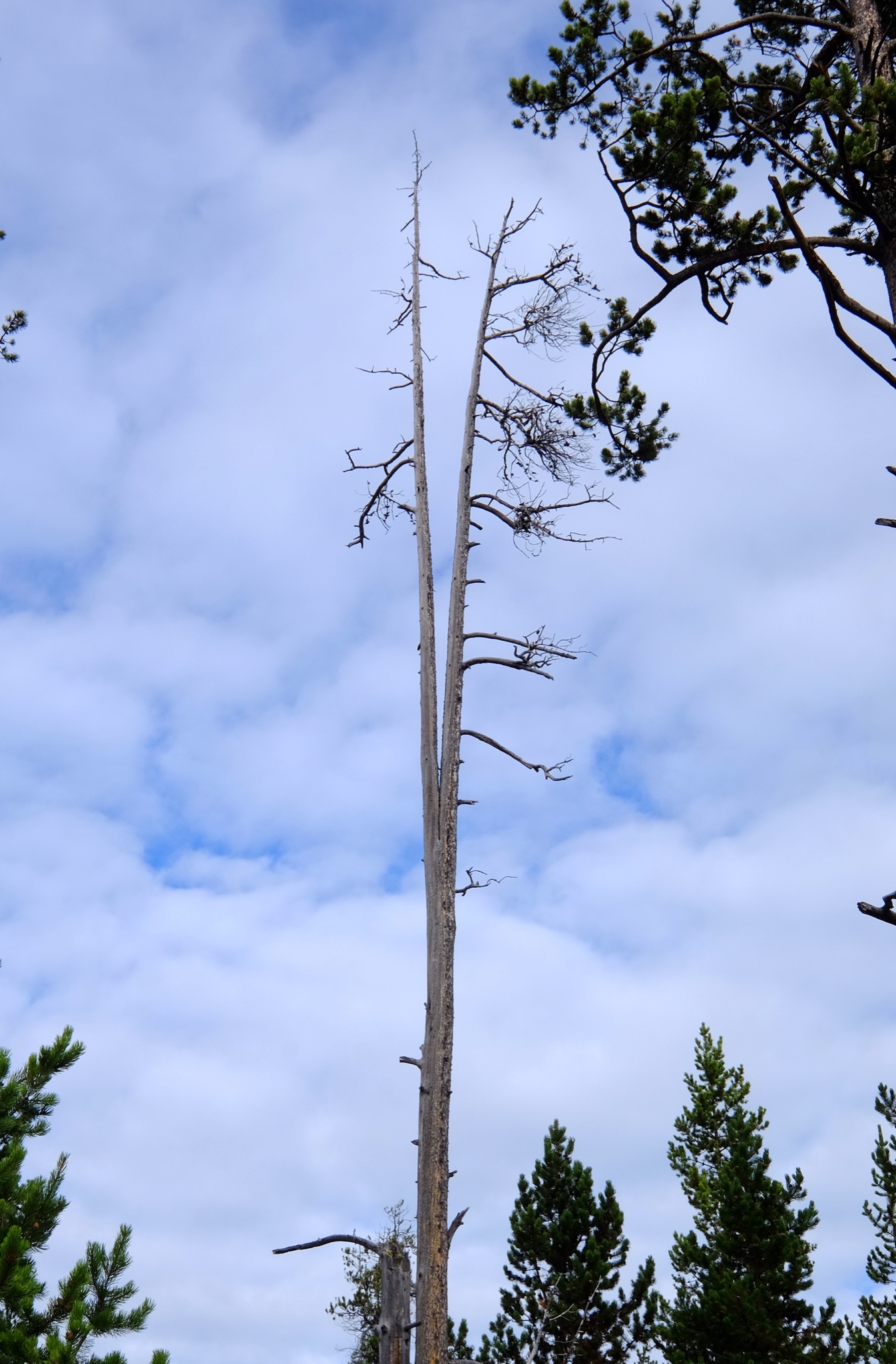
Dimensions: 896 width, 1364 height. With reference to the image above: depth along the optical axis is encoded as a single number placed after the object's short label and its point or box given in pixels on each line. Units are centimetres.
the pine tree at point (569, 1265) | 1714
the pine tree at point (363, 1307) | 2011
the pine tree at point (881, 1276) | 1731
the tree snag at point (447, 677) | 793
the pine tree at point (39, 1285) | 670
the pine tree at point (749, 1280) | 1712
